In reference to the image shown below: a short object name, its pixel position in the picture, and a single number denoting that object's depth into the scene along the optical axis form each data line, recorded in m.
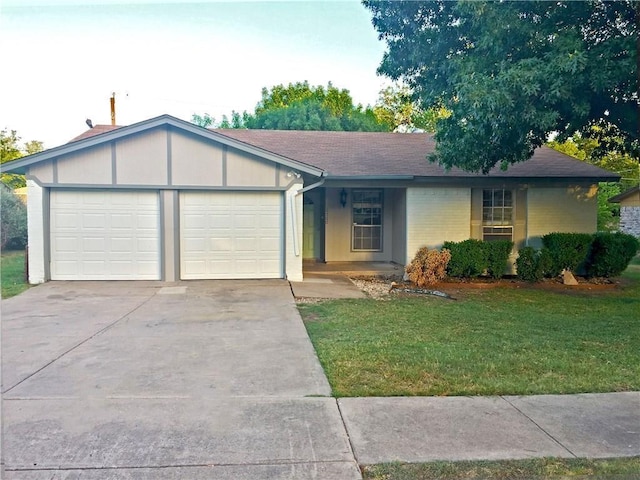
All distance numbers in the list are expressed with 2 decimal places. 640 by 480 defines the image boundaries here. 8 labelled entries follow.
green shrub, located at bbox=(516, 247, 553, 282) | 12.02
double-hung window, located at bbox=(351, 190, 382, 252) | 15.36
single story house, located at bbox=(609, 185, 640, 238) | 25.89
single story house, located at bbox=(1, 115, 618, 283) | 11.12
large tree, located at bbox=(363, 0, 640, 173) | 7.35
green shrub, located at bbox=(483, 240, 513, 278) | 11.88
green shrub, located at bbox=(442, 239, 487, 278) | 11.73
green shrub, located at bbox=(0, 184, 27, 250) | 17.81
